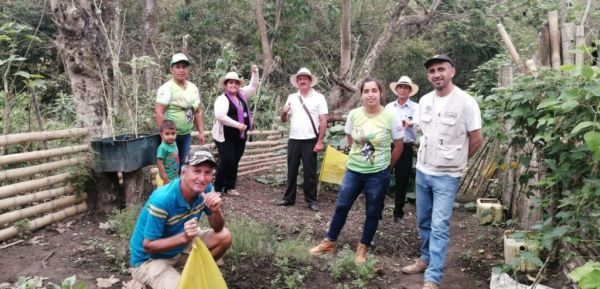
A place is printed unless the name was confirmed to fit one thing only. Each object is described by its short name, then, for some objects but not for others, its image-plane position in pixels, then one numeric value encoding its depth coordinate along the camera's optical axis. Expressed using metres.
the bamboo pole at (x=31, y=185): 4.09
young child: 4.30
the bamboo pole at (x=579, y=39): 3.94
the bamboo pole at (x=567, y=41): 4.03
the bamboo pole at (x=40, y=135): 4.07
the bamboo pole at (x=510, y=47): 4.21
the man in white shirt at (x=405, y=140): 5.13
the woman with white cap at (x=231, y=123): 5.18
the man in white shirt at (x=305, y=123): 5.18
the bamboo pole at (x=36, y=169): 4.10
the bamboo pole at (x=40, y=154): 4.09
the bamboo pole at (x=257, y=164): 7.47
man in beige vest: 3.29
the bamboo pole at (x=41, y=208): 4.04
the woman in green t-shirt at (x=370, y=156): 3.83
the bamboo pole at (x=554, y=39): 4.06
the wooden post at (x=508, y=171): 5.15
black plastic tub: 4.42
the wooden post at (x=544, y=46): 4.16
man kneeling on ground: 2.63
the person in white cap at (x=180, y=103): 4.53
